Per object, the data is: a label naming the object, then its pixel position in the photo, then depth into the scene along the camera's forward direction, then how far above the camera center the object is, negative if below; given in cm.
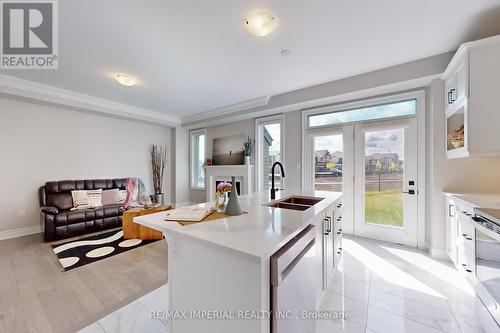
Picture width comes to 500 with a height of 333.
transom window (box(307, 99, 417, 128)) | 312 +92
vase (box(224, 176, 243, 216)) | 146 -28
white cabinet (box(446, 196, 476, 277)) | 187 -74
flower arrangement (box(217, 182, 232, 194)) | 168 -18
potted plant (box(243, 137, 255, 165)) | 477 +43
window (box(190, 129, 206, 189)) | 618 +25
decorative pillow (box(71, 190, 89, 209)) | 387 -63
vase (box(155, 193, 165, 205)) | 422 -69
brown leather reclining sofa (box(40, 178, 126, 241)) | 328 -83
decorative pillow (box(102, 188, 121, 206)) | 418 -64
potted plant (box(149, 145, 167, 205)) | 566 +3
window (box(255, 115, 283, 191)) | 460 +44
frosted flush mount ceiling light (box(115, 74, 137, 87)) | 306 +138
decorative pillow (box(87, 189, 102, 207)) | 401 -62
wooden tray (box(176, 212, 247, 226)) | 129 -36
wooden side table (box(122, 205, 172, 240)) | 334 -106
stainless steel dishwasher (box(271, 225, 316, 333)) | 92 -63
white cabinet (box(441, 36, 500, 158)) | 190 +70
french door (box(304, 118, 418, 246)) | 308 -15
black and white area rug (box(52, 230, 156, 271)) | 258 -121
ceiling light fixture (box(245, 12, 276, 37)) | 191 +143
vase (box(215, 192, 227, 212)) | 162 -28
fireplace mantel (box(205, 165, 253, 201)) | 478 -23
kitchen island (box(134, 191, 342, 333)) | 89 -51
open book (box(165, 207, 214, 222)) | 133 -34
